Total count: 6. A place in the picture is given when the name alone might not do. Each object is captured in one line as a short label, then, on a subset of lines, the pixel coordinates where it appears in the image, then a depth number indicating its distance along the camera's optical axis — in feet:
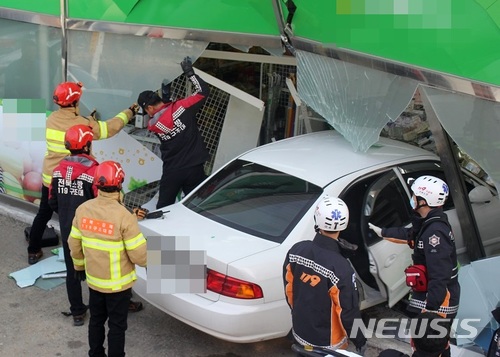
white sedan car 16.65
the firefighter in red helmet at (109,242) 16.03
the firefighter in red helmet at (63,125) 21.62
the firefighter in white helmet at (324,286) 13.70
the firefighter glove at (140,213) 18.58
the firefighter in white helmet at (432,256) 15.28
